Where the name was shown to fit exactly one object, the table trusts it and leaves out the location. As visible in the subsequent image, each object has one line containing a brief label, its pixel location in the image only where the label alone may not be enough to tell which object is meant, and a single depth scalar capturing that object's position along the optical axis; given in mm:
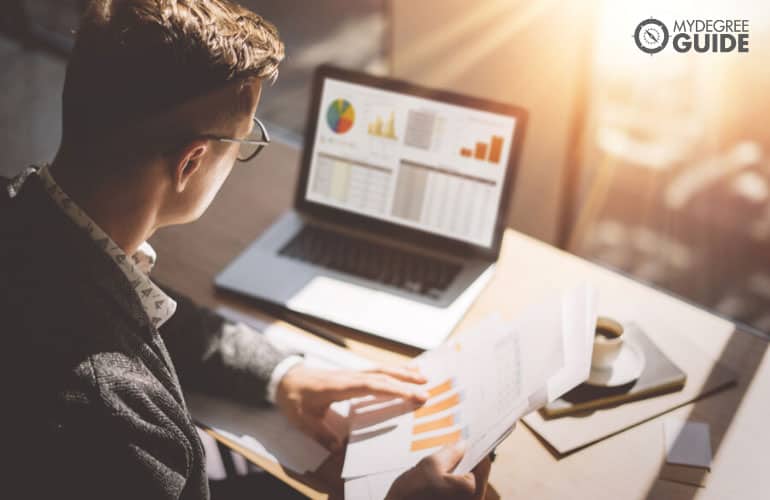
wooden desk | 1005
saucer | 1109
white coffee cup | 1102
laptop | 1320
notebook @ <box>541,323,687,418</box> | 1095
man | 758
